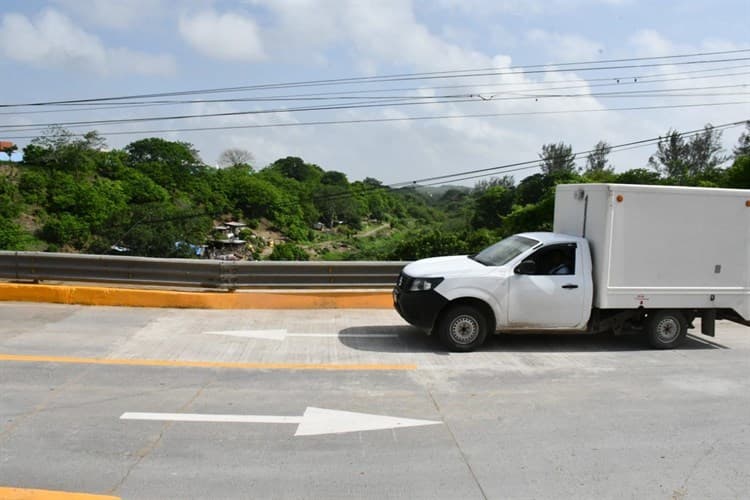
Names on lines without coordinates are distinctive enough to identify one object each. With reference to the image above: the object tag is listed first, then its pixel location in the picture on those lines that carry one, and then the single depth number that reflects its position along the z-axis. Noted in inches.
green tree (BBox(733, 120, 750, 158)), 2082.1
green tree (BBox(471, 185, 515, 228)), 3245.6
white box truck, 327.9
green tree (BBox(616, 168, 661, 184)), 1957.4
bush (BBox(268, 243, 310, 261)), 2819.9
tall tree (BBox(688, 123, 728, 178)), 2657.5
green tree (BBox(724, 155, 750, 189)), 1061.8
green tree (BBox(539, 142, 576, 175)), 3666.3
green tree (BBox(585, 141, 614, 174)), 3653.3
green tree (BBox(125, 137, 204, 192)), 3336.6
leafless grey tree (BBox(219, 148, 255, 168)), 4964.3
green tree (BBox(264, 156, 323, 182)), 5674.2
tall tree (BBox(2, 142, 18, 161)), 2936.8
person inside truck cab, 334.6
